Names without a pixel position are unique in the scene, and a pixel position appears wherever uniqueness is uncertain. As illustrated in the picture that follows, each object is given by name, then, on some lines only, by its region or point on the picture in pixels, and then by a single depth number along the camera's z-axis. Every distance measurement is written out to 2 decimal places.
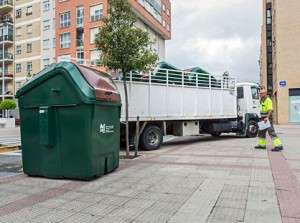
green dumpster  4.37
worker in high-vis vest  7.45
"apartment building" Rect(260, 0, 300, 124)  22.54
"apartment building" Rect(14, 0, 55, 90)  33.04
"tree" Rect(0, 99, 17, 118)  25.07
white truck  7.96
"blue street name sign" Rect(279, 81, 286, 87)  22.86
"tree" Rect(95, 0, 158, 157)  6.55
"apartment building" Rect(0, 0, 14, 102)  36.13
